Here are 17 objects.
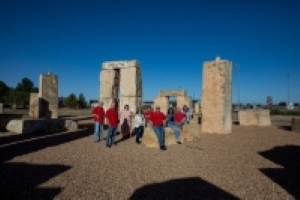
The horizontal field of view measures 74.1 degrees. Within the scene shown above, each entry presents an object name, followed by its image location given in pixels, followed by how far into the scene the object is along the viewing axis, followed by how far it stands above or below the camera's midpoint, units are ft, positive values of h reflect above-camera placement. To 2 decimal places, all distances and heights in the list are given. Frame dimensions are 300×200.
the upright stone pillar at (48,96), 42.03 +1.07
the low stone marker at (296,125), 34.77 -3.90
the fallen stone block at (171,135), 22.79 -4.13
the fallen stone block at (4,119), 32.59 -3.08
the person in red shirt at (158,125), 21.95 -2.60
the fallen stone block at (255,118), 42.03 -3.28
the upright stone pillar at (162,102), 64.28 -0.08
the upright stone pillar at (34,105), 45.58 -0.97
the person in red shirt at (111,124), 22.41 -2.56
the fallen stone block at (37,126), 29.28 -3.81
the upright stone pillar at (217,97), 31.47 +0.82
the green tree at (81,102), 142.57 -0.65
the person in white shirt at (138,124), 24.81 -2.83
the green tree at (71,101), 132.51 +0.02
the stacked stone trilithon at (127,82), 31.85 +3.27
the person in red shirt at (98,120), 24.34 -2.31
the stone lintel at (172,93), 63.18 +2.86
